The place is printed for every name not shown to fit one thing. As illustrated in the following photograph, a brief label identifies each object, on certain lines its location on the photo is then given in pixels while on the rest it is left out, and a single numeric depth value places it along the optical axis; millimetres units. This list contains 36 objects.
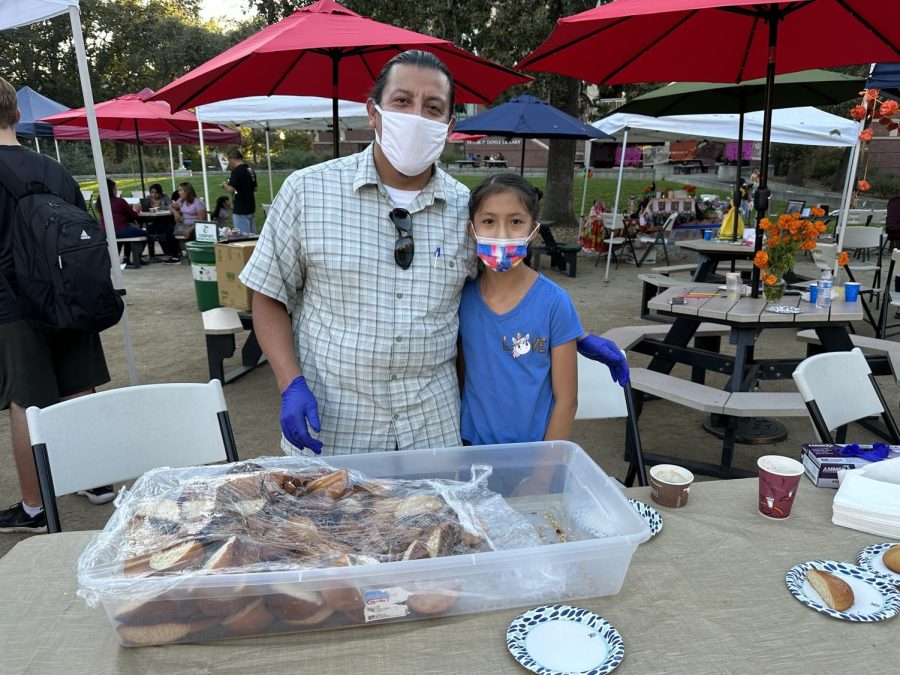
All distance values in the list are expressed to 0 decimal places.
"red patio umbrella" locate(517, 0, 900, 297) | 3604
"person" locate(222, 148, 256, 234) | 11227
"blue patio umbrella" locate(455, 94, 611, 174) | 8750
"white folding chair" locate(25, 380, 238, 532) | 1753
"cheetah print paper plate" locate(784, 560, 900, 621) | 1186
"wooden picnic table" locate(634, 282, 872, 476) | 3844
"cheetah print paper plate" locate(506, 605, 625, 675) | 1046
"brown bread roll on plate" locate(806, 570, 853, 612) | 1199
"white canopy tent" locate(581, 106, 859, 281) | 8930
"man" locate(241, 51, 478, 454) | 1674
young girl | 1783
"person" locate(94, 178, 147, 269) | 10484
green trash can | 6227
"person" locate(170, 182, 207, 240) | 11711
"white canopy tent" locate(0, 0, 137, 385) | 3246
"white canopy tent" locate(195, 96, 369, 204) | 8055
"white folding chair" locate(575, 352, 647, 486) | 2557
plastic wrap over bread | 1016
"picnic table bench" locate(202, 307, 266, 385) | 5094
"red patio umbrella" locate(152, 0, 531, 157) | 3475
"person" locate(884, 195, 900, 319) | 8984
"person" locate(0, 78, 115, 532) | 2576
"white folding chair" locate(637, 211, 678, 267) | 11102
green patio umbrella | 6344
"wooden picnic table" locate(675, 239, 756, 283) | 7059
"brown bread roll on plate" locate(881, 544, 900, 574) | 1321
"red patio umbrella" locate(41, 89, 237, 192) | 9719
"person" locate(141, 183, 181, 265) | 11805
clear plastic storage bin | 995
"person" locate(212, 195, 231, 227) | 12852
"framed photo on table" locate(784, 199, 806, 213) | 12763
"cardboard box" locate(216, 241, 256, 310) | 5383
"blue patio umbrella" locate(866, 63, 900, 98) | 5766
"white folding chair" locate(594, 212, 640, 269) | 10469
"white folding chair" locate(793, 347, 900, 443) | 2307
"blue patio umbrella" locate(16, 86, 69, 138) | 12253
